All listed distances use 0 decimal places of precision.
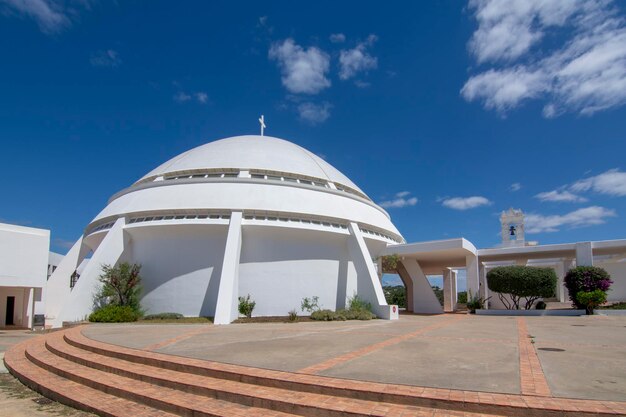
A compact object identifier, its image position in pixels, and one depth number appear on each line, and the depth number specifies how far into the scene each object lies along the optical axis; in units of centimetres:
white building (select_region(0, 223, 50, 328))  2062
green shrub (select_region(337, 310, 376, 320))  1964
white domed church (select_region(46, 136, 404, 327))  2033
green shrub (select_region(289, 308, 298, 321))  1877
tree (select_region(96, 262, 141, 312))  1983
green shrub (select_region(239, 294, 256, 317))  1964
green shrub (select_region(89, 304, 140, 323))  1823
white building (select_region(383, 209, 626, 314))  2491
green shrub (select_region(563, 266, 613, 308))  2312
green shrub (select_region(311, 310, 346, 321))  1925
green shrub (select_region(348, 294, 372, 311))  2098
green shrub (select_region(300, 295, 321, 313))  2088
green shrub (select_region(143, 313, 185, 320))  1941
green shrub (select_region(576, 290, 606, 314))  2283
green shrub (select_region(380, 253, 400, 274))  2672
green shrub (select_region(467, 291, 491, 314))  2669
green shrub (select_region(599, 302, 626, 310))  2369
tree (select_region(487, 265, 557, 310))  2400
